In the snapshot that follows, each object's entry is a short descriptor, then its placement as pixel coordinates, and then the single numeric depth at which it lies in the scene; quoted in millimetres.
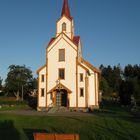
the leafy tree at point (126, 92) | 32324
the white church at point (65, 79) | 24180
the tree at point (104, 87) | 58396
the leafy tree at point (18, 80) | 49711
